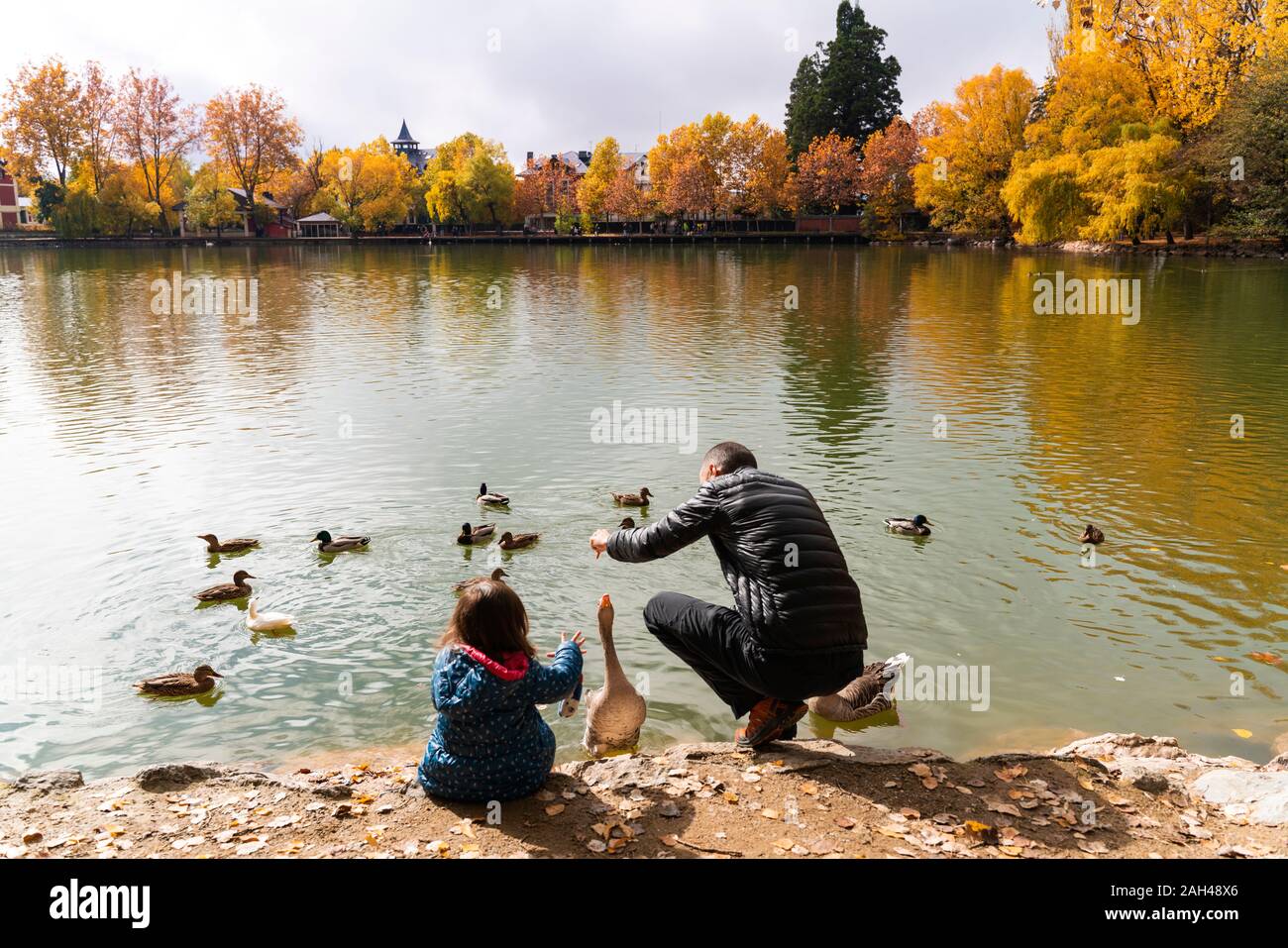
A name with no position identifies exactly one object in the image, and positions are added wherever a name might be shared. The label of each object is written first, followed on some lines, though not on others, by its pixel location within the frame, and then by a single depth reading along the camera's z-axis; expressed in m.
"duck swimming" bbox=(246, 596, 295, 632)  8.97
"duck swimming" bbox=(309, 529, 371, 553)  10.75
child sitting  4.85
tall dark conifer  100.94
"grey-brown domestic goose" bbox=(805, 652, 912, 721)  7.09
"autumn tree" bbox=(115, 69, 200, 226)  96.75
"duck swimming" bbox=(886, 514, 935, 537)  11.20
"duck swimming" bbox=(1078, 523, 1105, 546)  10.75
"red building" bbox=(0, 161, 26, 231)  122.19
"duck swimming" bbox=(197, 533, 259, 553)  10.76
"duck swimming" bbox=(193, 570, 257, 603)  9.56
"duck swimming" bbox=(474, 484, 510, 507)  12.28
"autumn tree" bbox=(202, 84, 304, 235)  98.56
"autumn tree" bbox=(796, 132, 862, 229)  95.62
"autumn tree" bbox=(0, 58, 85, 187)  93.00
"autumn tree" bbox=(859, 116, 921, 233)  91.31
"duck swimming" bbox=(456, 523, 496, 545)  10.94
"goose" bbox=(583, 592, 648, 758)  6.55
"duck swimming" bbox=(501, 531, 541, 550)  10.77
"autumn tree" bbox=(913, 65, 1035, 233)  72.62
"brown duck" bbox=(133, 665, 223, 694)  7.82
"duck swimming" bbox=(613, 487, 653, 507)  12.32
